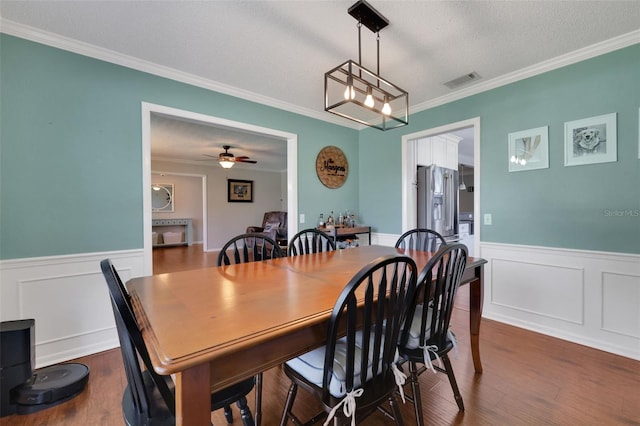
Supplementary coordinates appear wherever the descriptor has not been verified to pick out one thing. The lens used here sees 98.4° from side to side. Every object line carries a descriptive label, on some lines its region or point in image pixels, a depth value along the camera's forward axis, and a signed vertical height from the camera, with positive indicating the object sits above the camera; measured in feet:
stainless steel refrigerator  12.67 +0.47
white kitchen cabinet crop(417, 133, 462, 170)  13.34 +3.10
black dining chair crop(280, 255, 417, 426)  3.17 -2.01
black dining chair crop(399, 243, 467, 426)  4.12 -1.85
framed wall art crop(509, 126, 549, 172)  8.43 +1.91
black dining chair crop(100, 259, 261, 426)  2.85 -1.92
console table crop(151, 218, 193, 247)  25.05 -1.57
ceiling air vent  8.96 +4.38
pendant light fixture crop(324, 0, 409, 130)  5.62 +4.23
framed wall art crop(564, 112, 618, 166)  7.34 +1.91
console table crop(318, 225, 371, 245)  11.76 -0.93
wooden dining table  2.41 -1.20
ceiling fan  17.53 +3.33
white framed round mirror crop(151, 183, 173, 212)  25.04 +1.28
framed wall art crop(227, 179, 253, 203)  26.22 +1.92
